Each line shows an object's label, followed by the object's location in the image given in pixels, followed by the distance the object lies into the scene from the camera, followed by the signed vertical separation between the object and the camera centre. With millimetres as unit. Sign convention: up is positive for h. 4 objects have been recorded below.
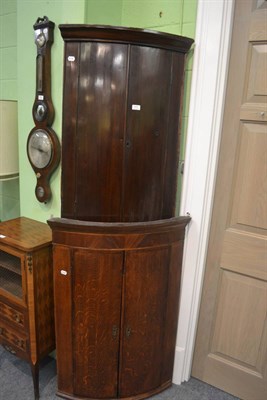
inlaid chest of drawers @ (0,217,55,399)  1503 -890
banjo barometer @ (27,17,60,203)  1522 -5
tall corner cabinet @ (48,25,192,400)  1291 -380
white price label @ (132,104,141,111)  1317 +93
